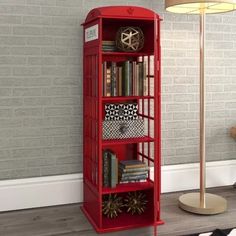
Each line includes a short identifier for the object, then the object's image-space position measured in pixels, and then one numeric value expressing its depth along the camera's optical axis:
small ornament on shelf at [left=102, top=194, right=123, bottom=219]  2.56
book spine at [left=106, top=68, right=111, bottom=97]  2.43
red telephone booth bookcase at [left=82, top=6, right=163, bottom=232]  2.39
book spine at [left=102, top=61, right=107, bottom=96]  2.41
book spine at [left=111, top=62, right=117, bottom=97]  2.45
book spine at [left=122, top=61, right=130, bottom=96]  2.46
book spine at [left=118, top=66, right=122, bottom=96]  2.47
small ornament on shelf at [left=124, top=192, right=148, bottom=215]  2.64
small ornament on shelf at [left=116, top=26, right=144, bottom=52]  2.46
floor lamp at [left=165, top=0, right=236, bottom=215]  2.71
